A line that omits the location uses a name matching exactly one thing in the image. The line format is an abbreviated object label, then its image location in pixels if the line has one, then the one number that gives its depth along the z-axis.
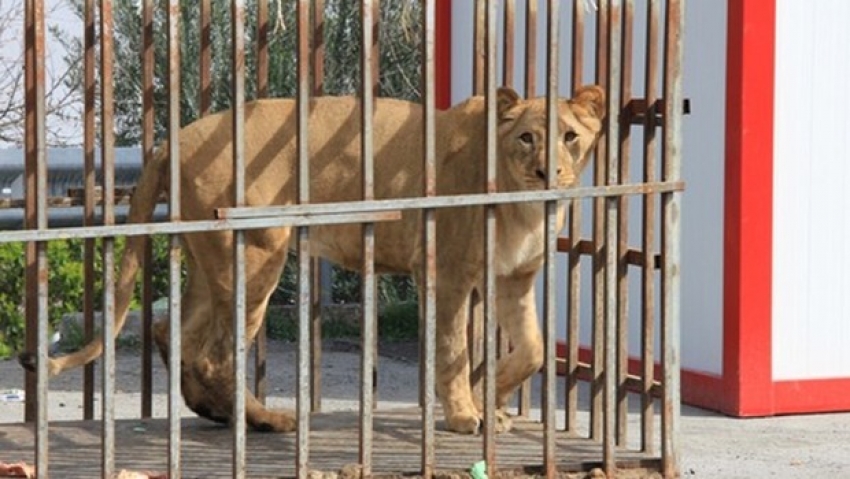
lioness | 12.22
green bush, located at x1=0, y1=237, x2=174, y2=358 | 19.12
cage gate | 10.56
